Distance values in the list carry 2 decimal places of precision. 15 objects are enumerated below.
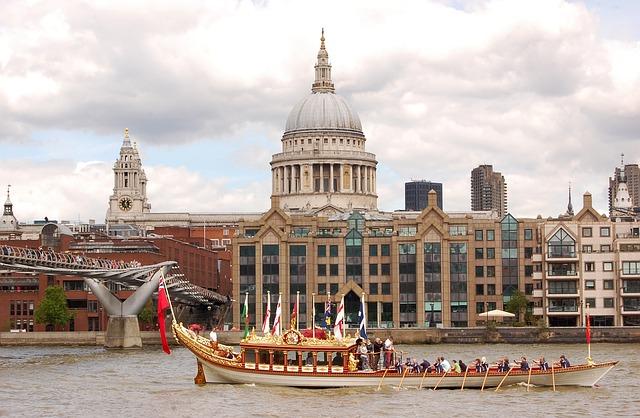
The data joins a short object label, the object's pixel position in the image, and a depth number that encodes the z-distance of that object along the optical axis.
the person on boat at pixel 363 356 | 85.06
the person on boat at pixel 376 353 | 85.31
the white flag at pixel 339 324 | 85.75
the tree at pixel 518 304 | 156.12
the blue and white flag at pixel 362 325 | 87.19
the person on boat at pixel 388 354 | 85.44
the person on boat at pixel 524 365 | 85.24
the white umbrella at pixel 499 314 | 145.50
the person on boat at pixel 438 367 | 84.99
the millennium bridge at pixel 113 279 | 132.12
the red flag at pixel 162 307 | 85.06
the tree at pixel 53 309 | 156.75
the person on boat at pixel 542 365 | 85.44
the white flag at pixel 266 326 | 88.11
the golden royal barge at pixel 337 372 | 84.44
